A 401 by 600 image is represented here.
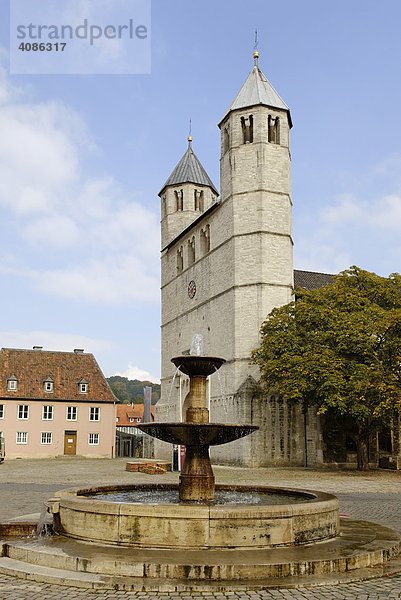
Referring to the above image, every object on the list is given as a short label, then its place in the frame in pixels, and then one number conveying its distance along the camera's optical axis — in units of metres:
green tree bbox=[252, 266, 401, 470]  29.83
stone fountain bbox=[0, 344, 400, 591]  7.41
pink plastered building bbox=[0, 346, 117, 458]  51.81
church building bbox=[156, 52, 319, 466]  37.81
